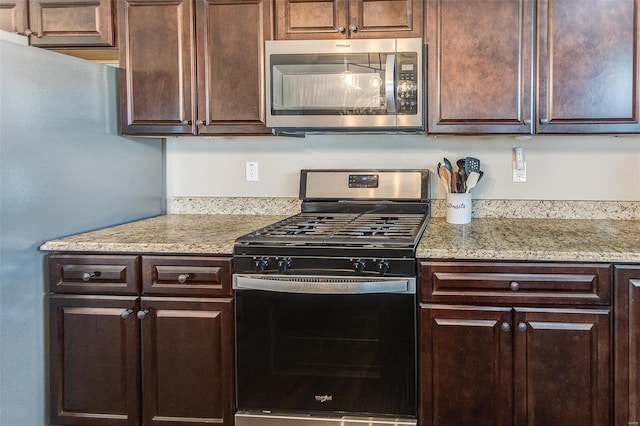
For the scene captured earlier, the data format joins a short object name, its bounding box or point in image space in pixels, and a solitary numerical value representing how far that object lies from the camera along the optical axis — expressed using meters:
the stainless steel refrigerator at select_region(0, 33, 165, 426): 1.85
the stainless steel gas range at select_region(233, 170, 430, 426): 1.84
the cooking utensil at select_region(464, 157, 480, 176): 2.44
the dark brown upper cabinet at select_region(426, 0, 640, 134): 2.12
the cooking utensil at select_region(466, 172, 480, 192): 2.43
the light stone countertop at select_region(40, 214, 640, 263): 1.81
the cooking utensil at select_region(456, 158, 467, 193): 2.42
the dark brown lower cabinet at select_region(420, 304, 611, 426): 1.80
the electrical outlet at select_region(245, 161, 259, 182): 2.72
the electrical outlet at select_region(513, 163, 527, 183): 2.53
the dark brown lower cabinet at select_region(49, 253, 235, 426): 1.95
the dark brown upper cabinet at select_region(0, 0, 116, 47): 2.36
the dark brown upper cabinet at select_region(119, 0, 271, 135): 2.31
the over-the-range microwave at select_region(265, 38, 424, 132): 2.16
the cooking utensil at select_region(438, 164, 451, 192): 2.42
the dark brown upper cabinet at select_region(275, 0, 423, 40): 2.23
